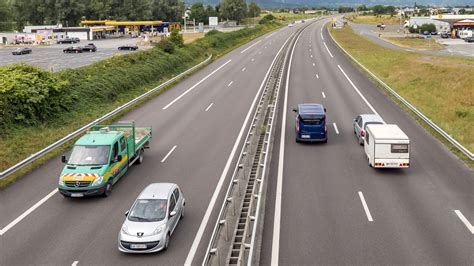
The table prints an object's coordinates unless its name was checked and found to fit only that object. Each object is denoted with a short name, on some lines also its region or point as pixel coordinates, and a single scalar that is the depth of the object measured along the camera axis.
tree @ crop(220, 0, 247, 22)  196.12
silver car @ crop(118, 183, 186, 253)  15.24
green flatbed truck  19.55
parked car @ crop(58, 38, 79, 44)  113.09
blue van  27.47
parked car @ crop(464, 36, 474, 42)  97.88
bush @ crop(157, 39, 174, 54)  61.07
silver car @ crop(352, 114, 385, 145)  27.41
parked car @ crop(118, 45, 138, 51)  86.94
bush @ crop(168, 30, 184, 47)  68.57
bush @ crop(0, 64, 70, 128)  28.66
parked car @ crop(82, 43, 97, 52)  86.81
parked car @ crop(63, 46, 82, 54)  85.50
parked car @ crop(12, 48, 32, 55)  82.19
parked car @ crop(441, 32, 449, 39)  113.00
